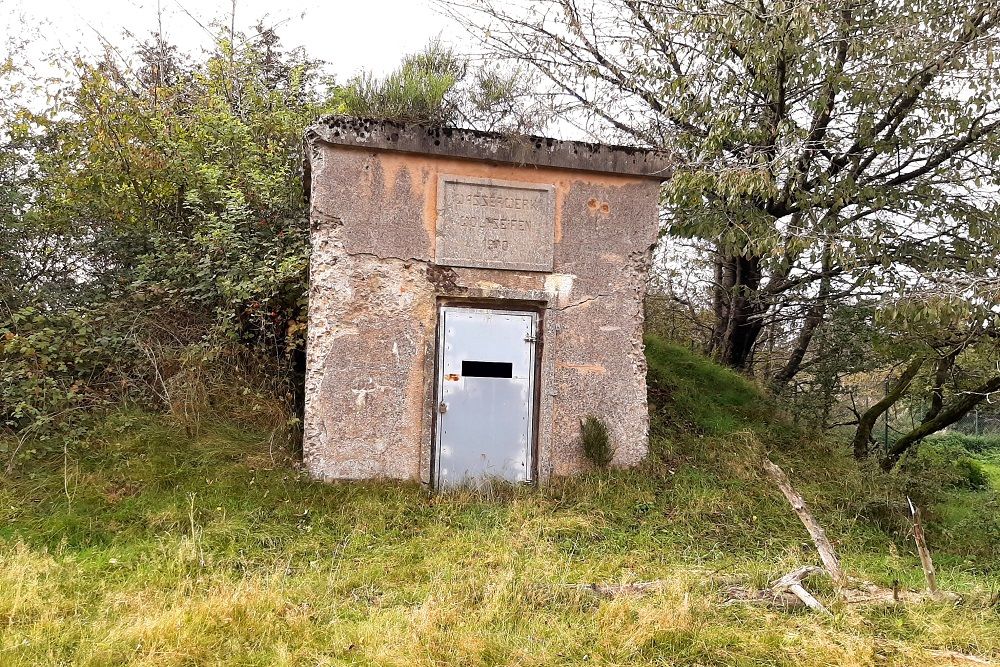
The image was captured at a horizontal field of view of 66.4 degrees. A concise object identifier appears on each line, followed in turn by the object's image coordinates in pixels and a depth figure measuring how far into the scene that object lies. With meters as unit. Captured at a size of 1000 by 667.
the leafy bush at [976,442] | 22.91
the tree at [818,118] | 8.01
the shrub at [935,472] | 8.66
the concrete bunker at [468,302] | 6.80
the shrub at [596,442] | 7.14
